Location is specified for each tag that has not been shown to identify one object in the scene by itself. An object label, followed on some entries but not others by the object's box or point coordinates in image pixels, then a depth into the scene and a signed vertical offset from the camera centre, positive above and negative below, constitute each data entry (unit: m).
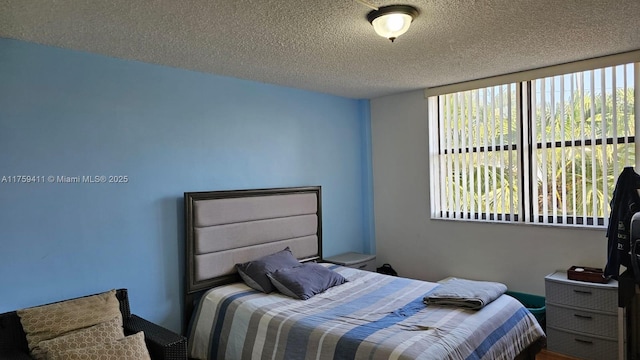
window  3.44 +0.26
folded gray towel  2.78 -0.84
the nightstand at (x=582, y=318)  3.12 -1.15
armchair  2.35 -0.96
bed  2.40 -0.93
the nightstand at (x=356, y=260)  4.31 -0.89
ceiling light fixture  2.21 +0.89
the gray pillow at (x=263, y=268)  3.35 -0.76
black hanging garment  3.02 -0.35
